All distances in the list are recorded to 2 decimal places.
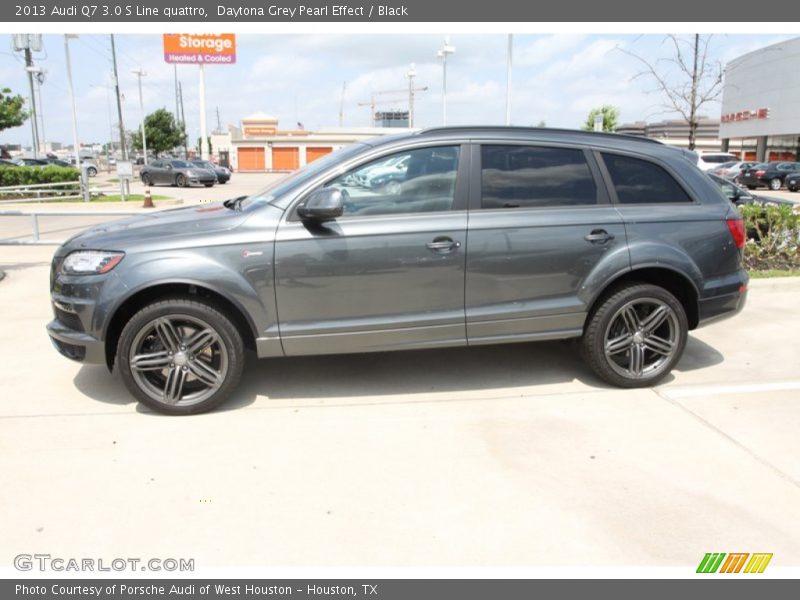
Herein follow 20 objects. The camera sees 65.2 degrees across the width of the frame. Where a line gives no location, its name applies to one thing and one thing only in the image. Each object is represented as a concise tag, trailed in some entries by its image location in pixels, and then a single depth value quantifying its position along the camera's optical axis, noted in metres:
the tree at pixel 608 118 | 44.25
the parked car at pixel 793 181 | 29.92
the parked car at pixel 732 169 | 31.92
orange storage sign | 47.75
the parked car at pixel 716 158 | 37.31
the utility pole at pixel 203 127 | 49.14
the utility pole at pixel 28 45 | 33.62
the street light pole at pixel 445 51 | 24.48
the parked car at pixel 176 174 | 32.38
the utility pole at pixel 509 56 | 19.49
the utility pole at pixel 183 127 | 71.44
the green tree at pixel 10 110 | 23.36
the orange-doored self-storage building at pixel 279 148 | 65.31
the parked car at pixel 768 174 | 31.23
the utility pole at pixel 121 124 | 48.58
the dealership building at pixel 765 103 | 42.97
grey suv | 4.05
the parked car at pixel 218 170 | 34.19
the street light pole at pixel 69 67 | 34.41
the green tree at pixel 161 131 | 59.66
